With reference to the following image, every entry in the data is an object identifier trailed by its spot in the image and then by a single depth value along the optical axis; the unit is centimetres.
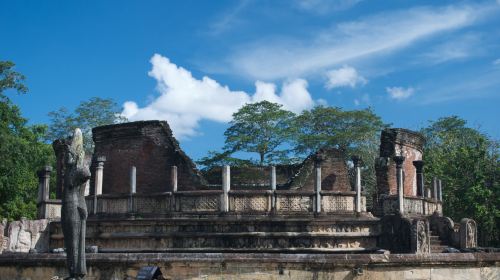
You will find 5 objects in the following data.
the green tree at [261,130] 4097
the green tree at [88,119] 4472
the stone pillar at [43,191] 2002
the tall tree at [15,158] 2883
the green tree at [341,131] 4072
